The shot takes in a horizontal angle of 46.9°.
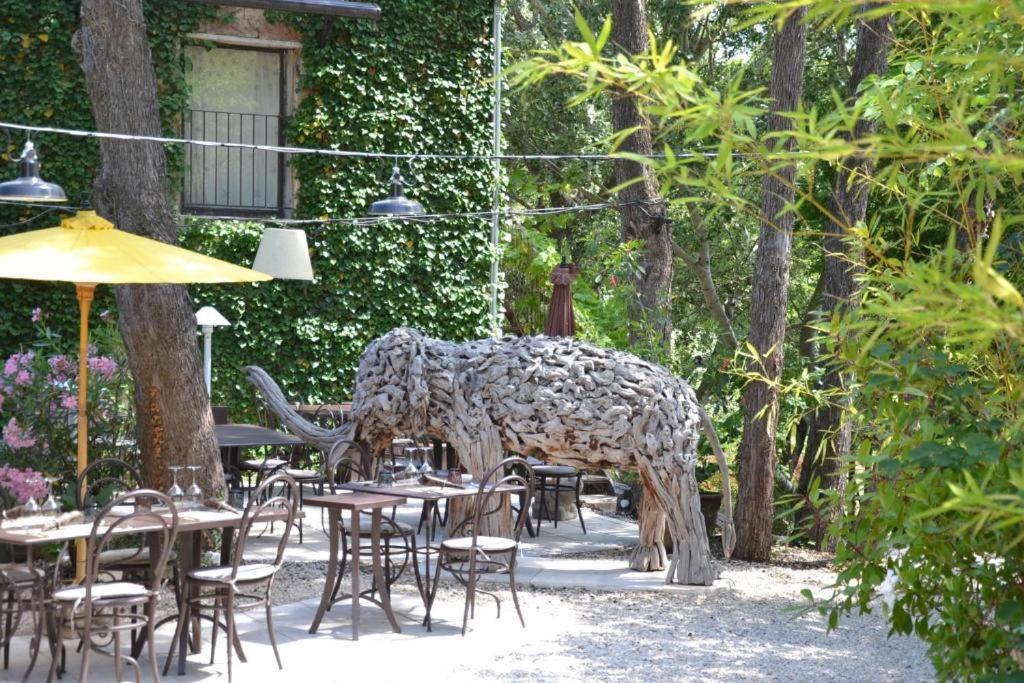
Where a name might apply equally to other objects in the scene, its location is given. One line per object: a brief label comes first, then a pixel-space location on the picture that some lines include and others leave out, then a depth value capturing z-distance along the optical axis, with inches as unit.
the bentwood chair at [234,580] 253.3
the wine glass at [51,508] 256.2
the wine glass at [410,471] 325.7
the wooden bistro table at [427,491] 306.3
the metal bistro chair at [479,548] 299.1
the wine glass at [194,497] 272.4
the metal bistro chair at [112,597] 229.6
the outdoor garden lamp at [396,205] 393.4
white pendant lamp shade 443.5
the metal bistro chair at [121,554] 275.9
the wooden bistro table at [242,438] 406.6
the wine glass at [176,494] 267.9
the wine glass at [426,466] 328.2
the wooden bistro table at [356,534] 289.4
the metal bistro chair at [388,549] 313.9
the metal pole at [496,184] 597.0
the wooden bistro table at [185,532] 240.1
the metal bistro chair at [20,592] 249.4
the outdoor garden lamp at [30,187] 310.1
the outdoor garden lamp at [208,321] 468.8
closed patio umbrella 405.4
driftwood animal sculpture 350.9
